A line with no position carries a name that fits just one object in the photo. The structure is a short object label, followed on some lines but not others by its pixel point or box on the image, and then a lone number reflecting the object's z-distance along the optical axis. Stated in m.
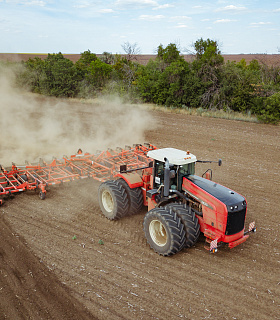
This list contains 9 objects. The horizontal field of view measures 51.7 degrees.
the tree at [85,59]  39.25
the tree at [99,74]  34.34
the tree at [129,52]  38.68
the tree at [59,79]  34.41
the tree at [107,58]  45.00
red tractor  6.14
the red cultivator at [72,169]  9.49
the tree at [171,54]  31.30
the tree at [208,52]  26.61
